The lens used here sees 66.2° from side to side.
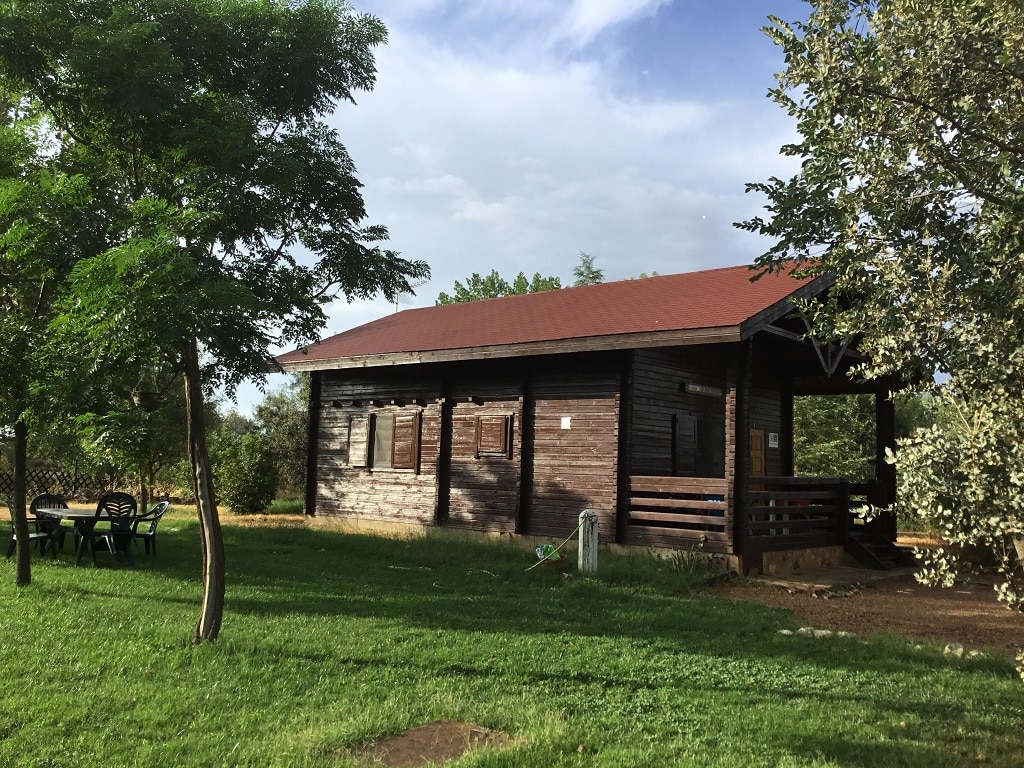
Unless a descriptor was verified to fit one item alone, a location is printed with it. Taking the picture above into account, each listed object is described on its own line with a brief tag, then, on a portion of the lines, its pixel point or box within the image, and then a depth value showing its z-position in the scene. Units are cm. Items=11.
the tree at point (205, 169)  551
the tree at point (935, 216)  362
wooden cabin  1162
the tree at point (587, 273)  5272
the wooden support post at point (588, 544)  1066
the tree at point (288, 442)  2536
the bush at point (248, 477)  2058
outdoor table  1064
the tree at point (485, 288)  4459
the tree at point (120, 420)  700
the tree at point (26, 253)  611
